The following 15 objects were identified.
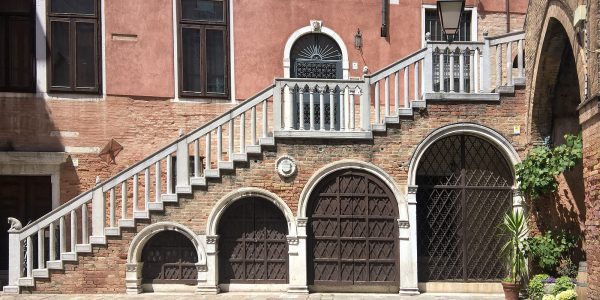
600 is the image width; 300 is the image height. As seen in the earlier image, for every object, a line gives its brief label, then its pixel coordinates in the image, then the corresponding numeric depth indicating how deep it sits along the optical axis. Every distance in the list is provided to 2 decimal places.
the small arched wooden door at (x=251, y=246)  11.75
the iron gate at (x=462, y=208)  11.80
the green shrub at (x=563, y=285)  9.93
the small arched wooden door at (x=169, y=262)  11.70
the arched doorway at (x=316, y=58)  14.46
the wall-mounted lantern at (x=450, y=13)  10.75
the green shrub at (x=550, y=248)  10.66
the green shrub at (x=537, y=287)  10.40
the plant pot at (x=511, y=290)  10.71
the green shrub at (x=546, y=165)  10.22
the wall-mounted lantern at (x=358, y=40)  14.38
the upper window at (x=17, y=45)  13.31
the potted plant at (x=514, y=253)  10.77
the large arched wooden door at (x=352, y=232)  11.69
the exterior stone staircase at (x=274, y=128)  11.43
